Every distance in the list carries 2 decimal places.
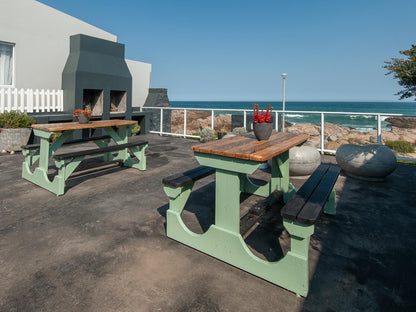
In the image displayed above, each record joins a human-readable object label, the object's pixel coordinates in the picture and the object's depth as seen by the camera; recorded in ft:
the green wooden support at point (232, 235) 5.65
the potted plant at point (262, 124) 8.47
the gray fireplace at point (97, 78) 25.50
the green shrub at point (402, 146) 21.25
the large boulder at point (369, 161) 13.93
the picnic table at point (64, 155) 11.44
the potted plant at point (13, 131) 19.13
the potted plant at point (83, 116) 14.38
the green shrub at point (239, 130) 23.72
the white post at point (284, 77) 38.50
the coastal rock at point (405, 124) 30.42
